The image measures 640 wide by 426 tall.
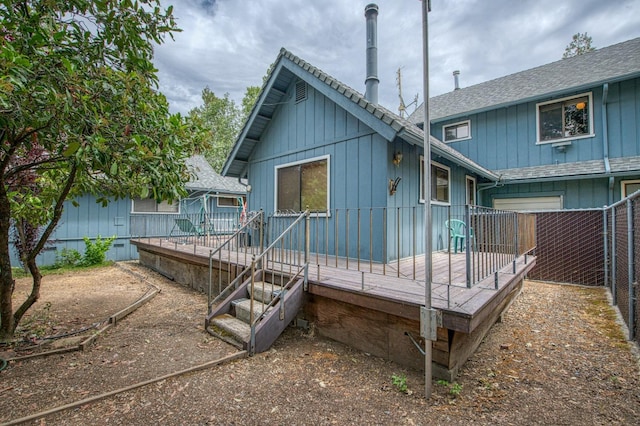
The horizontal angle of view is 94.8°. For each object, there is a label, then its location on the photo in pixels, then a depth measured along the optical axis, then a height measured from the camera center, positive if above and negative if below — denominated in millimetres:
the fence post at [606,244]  6402 -654
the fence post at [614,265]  5220 -960
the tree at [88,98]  2389 +1076
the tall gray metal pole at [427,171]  2350 +364
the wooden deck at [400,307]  2719 -925
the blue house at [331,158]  5070 +1215
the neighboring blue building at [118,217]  9320 +33
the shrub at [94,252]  9312 -1083
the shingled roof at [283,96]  4589 +2115
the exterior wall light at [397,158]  5082 +999
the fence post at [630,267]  3682 -688
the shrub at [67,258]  9219 -1250
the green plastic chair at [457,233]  6641 -428
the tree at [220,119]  25938 +8801
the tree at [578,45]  19391 +11352
